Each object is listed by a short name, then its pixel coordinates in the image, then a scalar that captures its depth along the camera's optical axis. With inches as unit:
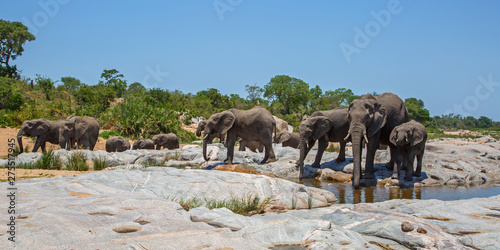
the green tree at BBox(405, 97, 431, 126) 2561.5
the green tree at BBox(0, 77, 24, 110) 1125.7
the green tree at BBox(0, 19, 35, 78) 1835.6
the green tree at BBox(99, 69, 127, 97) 2060.8
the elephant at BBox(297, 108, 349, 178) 525.7
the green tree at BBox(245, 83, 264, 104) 2888.8
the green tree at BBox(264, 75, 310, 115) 2326.5
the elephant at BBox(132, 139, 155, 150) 855.3
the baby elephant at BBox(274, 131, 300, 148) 948.6
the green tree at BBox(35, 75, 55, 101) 1671.9
